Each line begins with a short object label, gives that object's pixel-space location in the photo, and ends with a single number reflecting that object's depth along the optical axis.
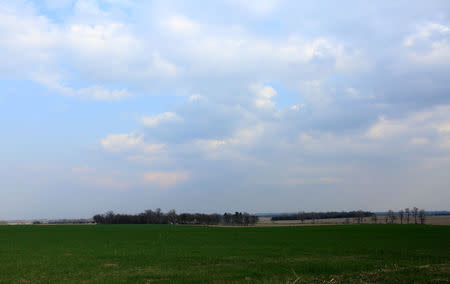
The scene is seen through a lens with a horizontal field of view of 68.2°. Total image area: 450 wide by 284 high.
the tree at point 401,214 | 186.32
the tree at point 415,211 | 186.29
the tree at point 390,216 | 185.82
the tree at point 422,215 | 168.06
